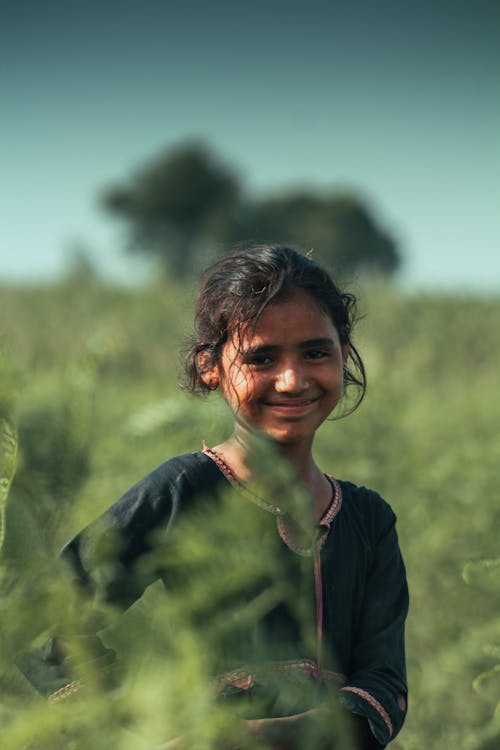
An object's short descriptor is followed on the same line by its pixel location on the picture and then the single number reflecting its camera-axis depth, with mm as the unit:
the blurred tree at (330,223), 61812
